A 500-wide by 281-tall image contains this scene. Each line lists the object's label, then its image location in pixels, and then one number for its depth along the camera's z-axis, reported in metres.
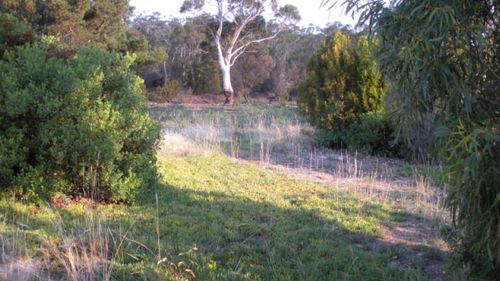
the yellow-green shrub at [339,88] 12.55
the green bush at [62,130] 6.24
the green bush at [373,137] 11.91
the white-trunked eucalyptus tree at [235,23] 40.09
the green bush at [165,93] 36.53
